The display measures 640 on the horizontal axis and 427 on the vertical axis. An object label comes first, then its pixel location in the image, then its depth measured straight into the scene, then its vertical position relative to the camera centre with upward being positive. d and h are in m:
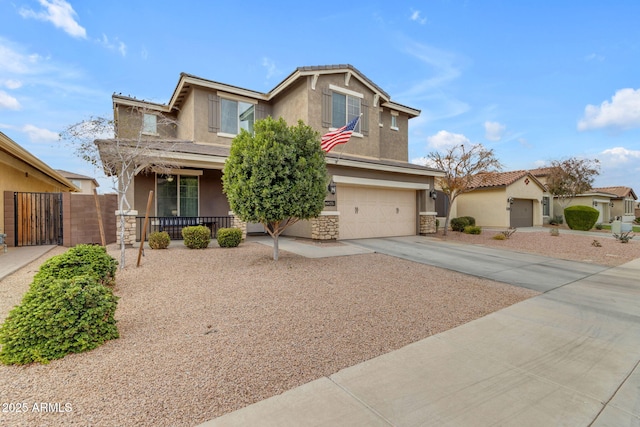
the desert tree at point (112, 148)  7.72 +1.99
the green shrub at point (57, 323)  2.95 -1.20
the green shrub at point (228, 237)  9.97 -0.86
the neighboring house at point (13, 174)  9.70 +1.84
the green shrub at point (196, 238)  9.68 -0.84
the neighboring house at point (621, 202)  32.22 +0.84
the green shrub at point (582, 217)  20.28 -0.52
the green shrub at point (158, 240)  9.49 -0.89
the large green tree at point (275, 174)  6.94 +0.97
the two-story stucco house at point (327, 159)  12.35 +2.33
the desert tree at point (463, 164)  14.38 +2.43
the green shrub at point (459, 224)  18.03 -0.83
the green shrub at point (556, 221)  24.55 -0.95
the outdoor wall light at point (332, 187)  11.60 +1.03
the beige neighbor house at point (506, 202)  20.17 +0.68
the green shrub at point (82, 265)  4.56 -0.88
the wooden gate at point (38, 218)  10.66 -0.13
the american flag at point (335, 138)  10.00 +2.64
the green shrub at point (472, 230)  16.32 -1.10
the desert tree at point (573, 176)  23.32 +2.80
